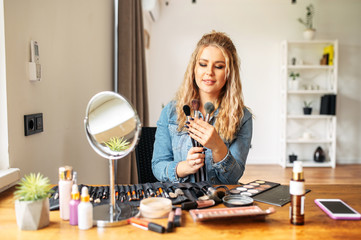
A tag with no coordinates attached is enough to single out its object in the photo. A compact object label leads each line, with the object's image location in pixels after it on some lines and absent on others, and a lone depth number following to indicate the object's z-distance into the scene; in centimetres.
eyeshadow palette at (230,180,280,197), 115
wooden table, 81
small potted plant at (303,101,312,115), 494
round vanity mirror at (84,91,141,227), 96
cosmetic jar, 92
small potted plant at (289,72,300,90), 491
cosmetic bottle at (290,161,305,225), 87
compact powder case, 101
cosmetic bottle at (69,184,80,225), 87
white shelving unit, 488
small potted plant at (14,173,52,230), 84
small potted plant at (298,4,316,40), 484
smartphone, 92
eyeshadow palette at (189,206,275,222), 87
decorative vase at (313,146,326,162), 499
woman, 150
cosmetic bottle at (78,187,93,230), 85
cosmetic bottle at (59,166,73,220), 91
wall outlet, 131
